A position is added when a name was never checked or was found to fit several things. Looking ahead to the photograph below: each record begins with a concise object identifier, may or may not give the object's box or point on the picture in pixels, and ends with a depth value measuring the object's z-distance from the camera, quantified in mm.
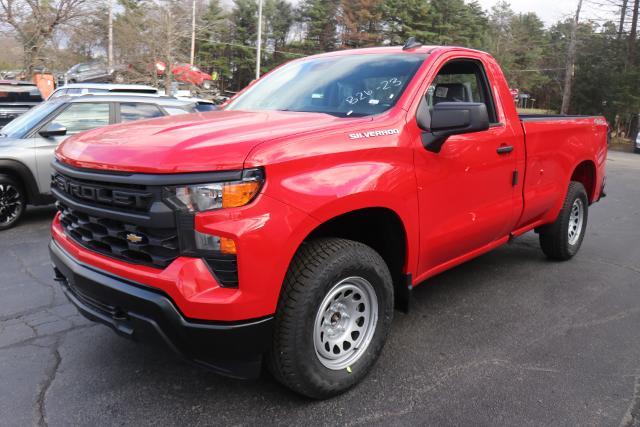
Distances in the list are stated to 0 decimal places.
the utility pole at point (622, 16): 31109
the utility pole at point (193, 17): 24519
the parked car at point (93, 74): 24748
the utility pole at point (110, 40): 21856
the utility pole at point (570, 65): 31156
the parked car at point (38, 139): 6758
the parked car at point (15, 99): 10289
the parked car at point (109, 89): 8938
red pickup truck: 2385
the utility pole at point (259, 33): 28855
